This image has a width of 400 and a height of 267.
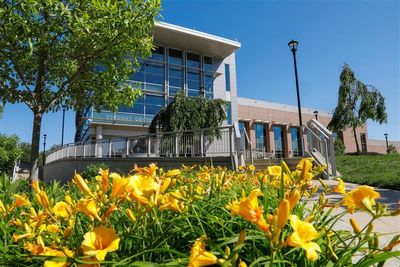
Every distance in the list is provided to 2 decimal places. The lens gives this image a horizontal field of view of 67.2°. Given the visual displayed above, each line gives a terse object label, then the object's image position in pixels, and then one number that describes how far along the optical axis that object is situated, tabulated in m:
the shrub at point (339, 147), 35.47
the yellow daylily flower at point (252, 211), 0.76
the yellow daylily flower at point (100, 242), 0.75
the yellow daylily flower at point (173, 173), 1.56
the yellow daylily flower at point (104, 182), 1.13
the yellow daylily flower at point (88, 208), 0.96
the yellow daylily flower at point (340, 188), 1.27
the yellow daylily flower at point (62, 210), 1.36
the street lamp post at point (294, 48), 15.49
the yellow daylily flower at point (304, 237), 0.71
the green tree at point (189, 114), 20.08
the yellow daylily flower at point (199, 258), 0.76
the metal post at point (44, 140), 39.12
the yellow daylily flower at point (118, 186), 1.01
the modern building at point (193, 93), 28.10
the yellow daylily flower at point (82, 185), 1.14
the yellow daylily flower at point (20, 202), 1.35
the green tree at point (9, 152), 20.79
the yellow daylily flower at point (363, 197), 1.01
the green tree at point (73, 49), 6.30
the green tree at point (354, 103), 23.78
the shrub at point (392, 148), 44.78
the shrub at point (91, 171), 11.84
